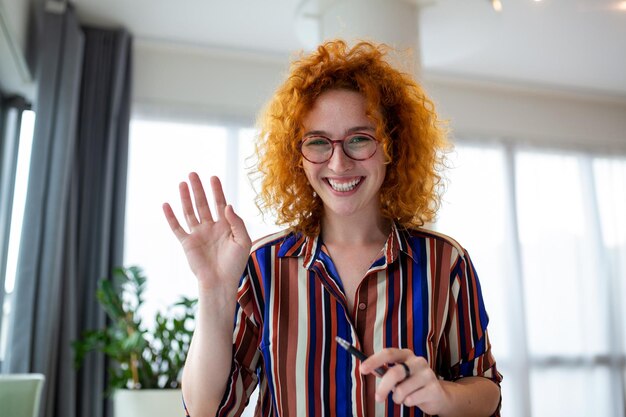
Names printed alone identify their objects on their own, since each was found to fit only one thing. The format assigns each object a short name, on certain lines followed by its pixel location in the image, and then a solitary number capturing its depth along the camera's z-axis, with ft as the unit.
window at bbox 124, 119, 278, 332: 13.37
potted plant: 9.47
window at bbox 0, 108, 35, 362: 11.46
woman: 3.52
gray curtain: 11.07
